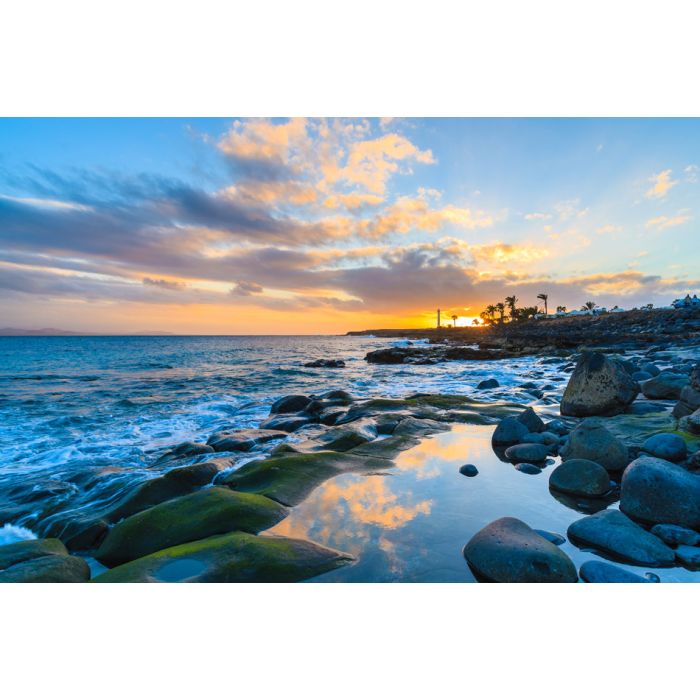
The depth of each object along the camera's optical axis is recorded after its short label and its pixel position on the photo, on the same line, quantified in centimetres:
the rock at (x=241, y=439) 848
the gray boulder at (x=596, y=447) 584
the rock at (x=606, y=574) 319
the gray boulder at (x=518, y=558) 319
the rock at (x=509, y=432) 749
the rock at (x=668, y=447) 566
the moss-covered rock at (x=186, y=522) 432
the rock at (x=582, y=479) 506
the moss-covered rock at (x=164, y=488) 549
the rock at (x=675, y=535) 374
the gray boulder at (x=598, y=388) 895
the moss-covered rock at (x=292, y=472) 546
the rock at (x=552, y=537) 384
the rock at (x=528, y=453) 652
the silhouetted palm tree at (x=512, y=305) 11634
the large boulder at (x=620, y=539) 349
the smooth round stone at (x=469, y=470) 592
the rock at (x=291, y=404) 1301
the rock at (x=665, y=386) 995
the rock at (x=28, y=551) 398
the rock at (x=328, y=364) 3362
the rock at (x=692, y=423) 637
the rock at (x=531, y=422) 801
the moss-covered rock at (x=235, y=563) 340
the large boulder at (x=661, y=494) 407
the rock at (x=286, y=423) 1038
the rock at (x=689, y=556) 345
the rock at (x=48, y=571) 349
